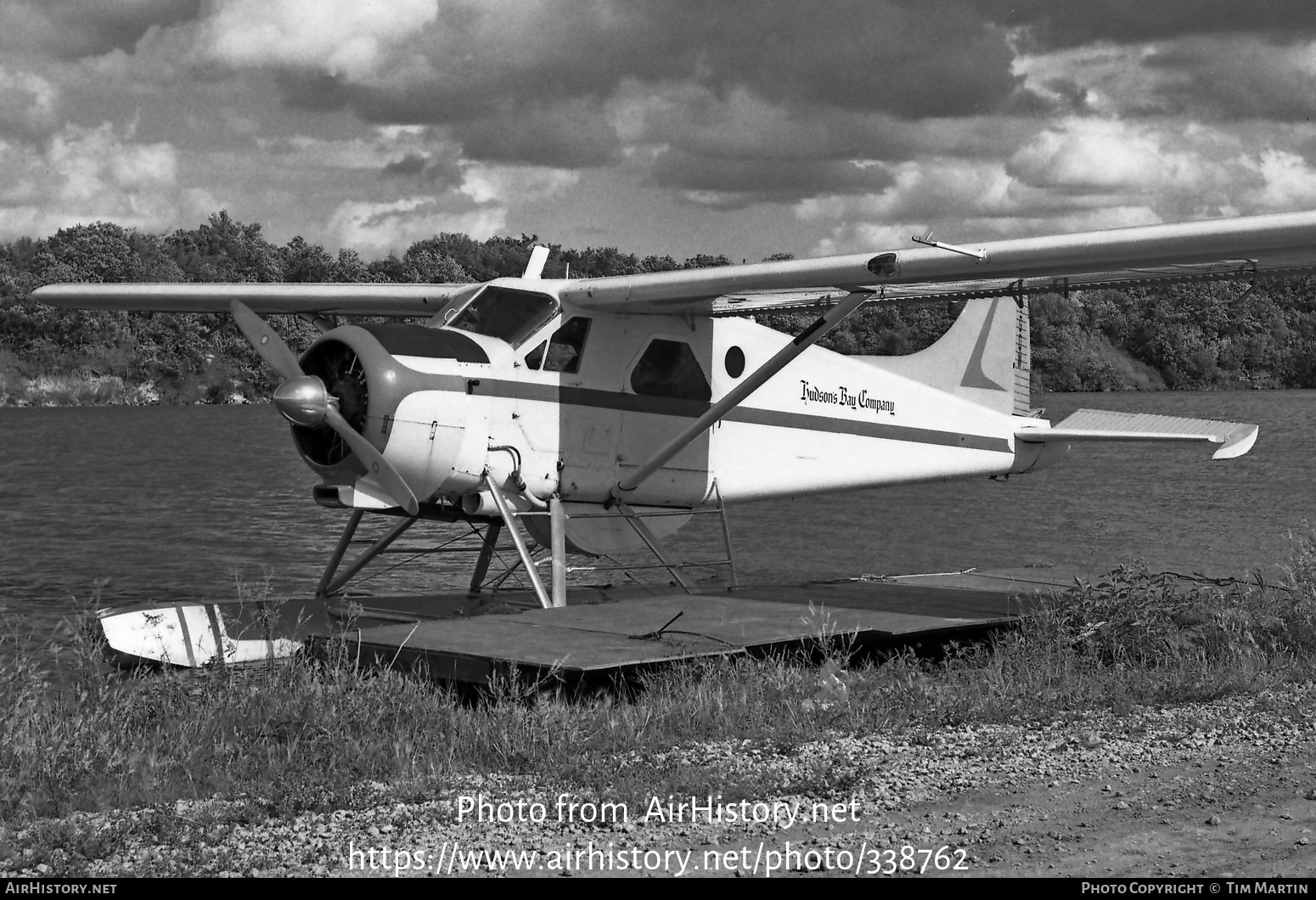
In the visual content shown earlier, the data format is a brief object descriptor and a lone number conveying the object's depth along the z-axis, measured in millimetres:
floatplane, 8672
